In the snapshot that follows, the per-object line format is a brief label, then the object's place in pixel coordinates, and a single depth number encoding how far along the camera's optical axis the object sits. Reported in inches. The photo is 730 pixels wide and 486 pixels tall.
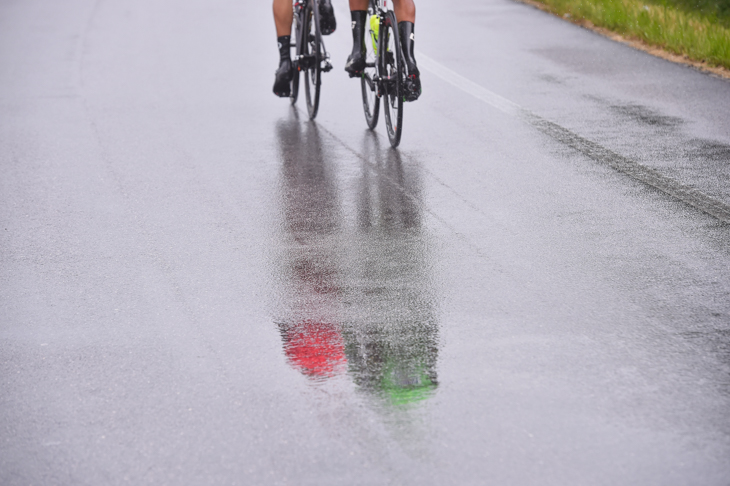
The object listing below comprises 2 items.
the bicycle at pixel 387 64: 673.6
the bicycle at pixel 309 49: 776.3
